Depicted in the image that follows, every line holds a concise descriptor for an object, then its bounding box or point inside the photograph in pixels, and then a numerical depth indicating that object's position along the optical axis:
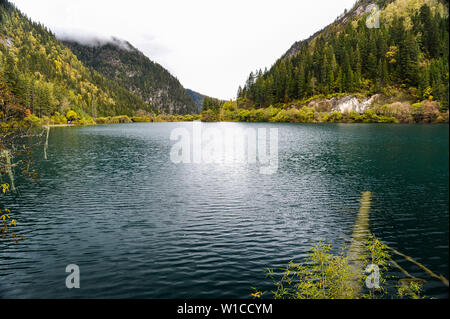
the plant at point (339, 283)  14.41
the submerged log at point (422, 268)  18.04
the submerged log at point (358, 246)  16.60
